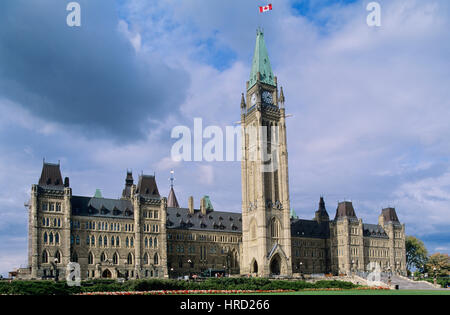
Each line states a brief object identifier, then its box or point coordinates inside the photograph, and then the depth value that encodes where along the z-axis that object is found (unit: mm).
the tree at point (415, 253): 144625
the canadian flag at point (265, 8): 79125
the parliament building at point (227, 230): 88438
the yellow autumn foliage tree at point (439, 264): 128000
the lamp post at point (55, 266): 84594
